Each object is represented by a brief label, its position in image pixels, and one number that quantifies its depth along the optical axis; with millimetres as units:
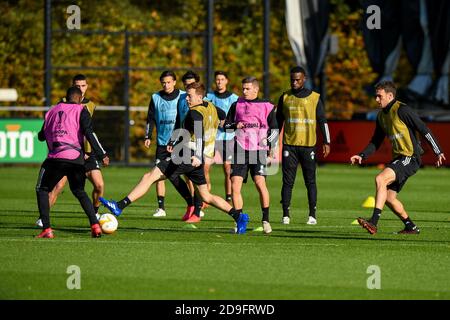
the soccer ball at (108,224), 16219
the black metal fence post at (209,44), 35594
